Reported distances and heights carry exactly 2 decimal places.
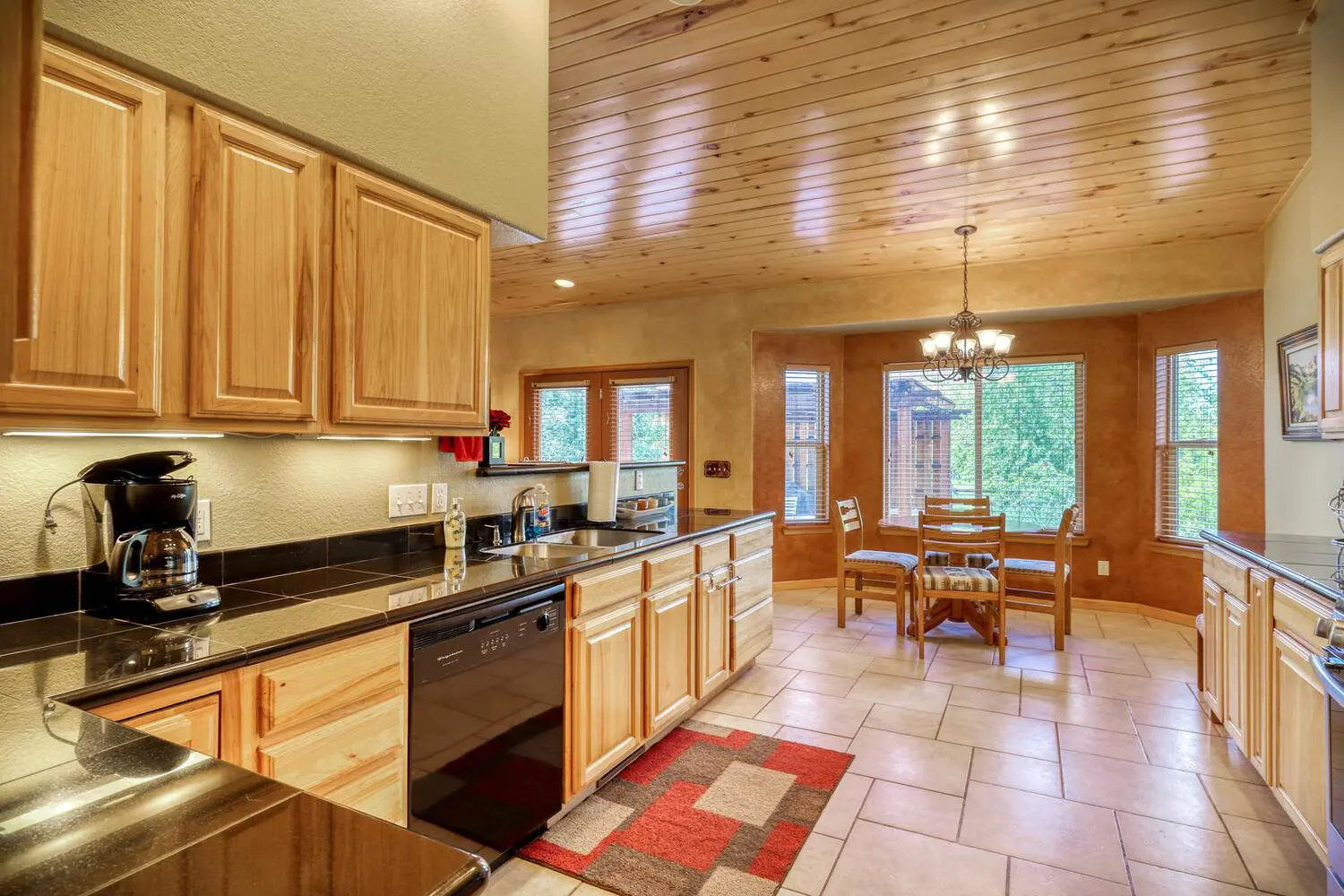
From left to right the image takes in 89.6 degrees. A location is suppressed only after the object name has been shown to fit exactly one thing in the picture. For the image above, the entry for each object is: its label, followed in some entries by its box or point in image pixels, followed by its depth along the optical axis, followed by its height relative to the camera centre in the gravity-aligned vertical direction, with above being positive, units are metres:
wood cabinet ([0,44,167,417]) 1.27 +0.41
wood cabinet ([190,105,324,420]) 1.52 +0.43
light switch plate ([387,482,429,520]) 2.37 -0.17
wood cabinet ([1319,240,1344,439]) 2.43 +0.44
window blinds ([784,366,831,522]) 5.96 +0.09
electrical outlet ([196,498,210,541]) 1.79 -0.18
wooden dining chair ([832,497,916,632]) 4.55 -0.78
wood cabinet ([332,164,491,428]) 1.84 +0.43
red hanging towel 2.54 +0.03
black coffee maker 1.53 -0.20
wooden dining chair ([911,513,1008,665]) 4.00 -0.73
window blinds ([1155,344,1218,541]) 4.71 +0.10
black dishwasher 1.74 -0.76
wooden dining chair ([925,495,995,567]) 4.52 -0.41
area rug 2.04 -1.26
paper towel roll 3.32 -0.18
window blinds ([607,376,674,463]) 6.27 +0.33
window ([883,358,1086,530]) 5.34 +0.12
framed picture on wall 3.41 +0.39
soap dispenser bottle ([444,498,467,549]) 2.49 -0.28
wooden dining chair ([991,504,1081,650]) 4.16 -0.77
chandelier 4.10 +0.70
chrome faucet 2.84 -0.23
